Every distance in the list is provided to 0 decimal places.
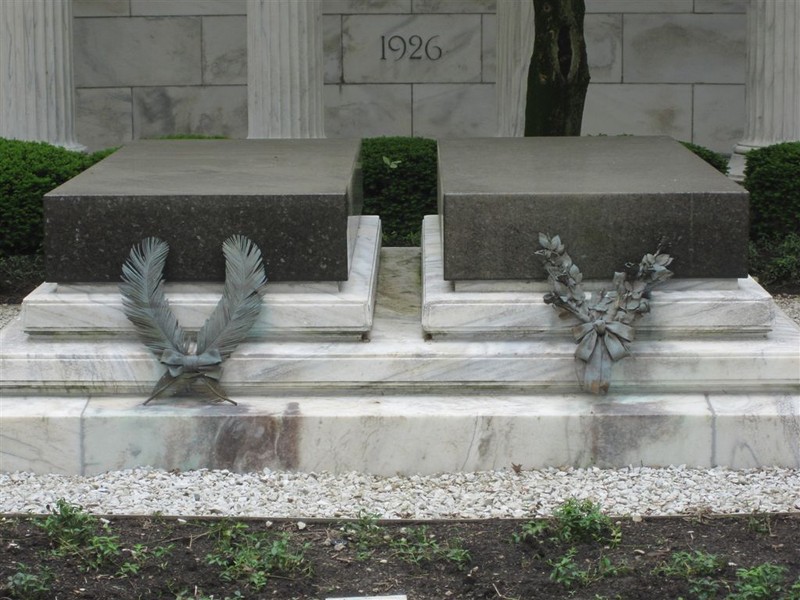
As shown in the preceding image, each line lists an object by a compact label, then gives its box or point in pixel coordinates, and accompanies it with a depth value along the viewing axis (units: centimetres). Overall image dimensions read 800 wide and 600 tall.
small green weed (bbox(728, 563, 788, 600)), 488
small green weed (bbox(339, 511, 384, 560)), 547
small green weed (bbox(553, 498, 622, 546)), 550
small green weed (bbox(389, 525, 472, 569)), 532
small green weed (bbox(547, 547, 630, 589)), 511
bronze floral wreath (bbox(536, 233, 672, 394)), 654
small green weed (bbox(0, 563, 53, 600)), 497
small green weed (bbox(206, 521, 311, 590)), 518
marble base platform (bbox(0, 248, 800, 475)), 647
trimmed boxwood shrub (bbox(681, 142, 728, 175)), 1293
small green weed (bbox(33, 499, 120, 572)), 530
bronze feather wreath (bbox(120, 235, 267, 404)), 656
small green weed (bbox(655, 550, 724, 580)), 514
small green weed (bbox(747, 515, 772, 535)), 559
